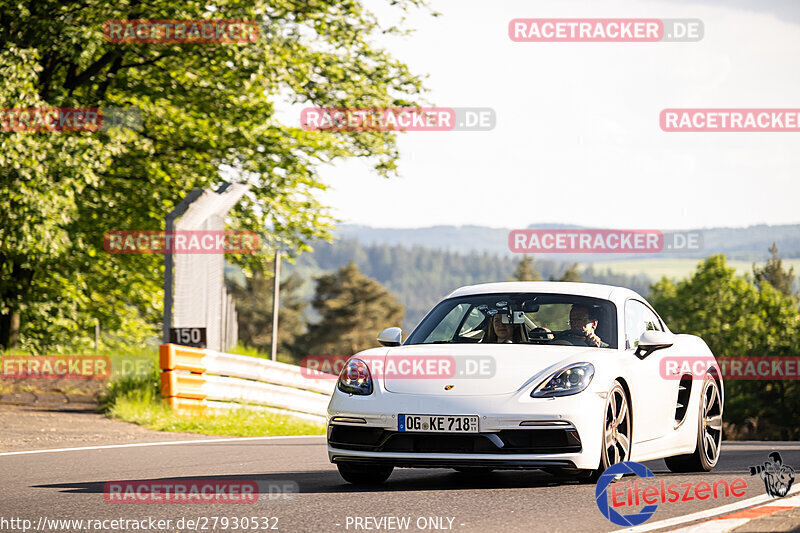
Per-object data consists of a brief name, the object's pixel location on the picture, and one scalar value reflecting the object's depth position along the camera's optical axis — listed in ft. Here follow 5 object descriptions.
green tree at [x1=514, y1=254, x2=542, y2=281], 497.05
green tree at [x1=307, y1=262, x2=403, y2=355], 366.43
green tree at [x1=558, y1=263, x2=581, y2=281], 431.84
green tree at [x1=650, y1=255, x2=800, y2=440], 242.58
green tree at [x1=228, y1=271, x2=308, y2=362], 374.22
